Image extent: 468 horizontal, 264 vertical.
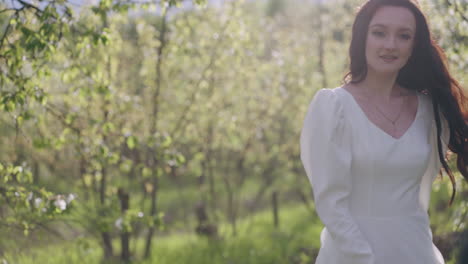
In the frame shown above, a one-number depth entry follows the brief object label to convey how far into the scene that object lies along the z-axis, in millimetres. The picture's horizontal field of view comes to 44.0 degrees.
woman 2832
